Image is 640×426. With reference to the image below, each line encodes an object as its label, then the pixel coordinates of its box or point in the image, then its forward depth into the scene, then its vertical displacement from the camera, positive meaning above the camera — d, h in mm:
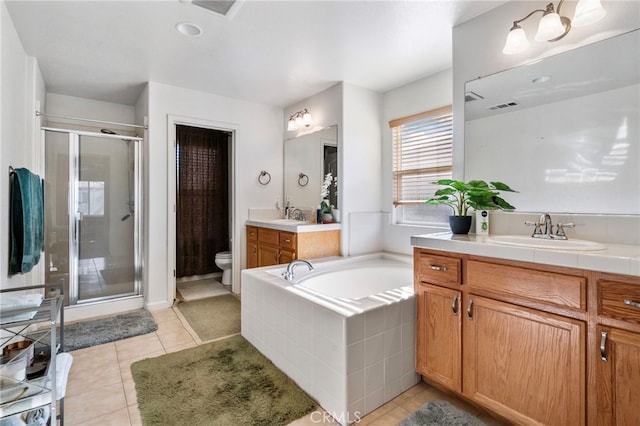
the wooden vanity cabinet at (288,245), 2955 -345
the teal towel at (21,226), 1945 -86
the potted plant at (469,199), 1788 +70
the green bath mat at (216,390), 1585 -1045
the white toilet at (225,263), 4004 -679
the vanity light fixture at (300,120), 3457 +1051
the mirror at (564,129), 1514 +464
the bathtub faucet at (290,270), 2273 -440
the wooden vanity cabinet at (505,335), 1257 -592
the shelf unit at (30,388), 1112 -669
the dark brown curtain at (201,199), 4320 +190
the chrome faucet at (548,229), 1638 -101
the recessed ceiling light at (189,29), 2073 +1270
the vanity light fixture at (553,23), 1483 +962
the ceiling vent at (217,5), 1835 +1262
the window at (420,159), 2830 +510
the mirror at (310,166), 3271 +528
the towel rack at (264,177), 3820 +429
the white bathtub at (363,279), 2688 -617
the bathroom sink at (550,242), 1452 -165
